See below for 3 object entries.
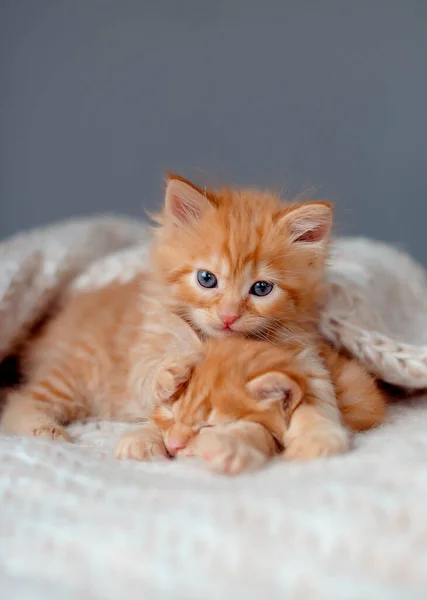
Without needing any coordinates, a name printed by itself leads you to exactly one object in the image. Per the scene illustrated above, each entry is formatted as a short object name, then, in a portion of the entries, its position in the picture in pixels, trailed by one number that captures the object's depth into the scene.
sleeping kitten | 0.32
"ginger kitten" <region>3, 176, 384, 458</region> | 0.40
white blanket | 0.27
